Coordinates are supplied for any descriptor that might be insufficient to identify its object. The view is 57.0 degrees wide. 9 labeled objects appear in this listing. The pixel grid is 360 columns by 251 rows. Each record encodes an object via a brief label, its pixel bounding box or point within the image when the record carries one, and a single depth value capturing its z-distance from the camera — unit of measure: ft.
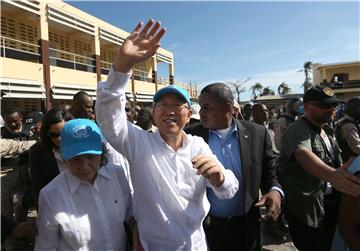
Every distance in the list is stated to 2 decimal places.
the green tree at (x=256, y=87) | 210.01
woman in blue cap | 5.35
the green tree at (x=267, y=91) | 204.83
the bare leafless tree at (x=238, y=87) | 148.96
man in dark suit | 7.89
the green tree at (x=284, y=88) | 194.08
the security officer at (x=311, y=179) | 8.77
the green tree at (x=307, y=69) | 167.16
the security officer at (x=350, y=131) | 12.09
